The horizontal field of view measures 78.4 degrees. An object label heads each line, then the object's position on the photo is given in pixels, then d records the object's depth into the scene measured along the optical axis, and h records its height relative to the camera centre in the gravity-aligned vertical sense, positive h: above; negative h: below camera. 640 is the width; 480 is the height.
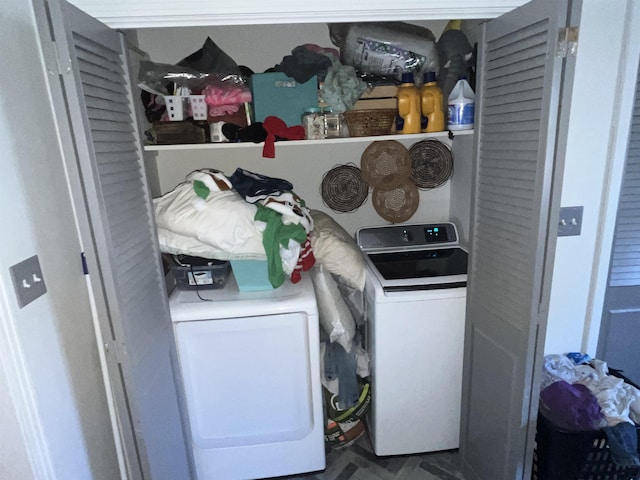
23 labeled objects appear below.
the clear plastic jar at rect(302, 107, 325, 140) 1.77 +0.11
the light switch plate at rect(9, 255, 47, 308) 1.04 -0.32
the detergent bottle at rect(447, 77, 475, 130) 1.69 +0.15
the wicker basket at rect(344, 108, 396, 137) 1.81 +0.11
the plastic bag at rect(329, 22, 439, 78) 1.82 +0.44
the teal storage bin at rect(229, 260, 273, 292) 1.77 -0.55
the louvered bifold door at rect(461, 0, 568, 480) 1.17 -0.30
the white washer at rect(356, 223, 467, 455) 1.75 -0.93
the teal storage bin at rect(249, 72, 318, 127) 1.74 +0.23
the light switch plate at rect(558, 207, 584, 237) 1.65 -0.35
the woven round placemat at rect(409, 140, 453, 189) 2.33 -0.12
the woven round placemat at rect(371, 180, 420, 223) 2.37 -0.34
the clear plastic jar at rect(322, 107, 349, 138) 1.79 +0.10
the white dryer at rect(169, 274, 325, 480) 1.70 -1.00
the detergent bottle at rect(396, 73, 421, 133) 1.79 +0.17
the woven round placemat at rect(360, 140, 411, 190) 2.31 -0.11
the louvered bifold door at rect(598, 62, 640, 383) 1.64 -0.65
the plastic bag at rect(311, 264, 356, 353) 1.88 -0.77
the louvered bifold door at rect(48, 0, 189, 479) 1.02 -0.23
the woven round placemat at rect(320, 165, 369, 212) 2.34 -0.25
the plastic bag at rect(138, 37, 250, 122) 1.73 +0.32
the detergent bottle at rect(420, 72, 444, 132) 1.79 +0.17
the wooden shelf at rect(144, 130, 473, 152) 1.72 +0.03
